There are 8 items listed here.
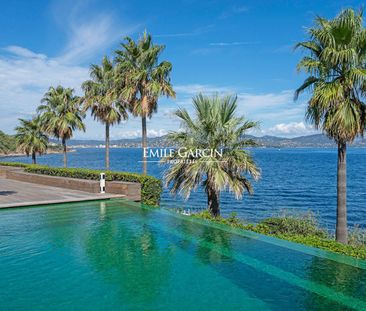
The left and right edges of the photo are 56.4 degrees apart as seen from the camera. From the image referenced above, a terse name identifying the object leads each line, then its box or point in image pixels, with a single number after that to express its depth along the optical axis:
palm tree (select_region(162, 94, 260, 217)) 13.05
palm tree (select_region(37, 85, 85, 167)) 28.27
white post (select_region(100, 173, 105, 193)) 17.11
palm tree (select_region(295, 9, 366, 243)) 10.85
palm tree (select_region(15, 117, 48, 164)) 35.12
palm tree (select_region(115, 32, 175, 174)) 18.48
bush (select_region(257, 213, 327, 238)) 13.37
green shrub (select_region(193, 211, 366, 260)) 8.38
